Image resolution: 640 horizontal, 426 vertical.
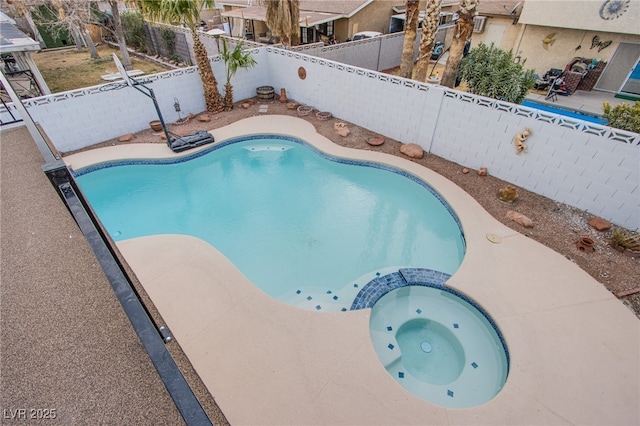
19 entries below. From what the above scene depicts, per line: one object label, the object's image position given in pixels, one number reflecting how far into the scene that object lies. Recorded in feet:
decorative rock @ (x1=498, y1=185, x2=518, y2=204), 28.89
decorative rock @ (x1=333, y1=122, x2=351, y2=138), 41.29
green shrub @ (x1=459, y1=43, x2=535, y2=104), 32.81
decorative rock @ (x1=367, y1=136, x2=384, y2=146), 38.78
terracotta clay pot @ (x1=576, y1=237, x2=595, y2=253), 24.20
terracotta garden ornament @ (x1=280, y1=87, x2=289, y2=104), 50.11
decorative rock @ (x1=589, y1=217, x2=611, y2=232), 25.77
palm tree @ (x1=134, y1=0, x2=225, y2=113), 36.22
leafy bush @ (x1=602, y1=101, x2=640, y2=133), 24.95
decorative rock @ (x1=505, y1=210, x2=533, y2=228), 26.55
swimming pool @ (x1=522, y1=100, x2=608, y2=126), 37.97
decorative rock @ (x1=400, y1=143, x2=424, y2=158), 36.29
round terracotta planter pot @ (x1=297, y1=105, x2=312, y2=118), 46.57
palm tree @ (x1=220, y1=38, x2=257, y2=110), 44.09
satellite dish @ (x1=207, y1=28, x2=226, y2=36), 45.15
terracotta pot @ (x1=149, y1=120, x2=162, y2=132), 41.91
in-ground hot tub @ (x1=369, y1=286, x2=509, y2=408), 17.92
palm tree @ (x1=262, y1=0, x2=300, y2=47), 49.70
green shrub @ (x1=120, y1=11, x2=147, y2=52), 77.77
